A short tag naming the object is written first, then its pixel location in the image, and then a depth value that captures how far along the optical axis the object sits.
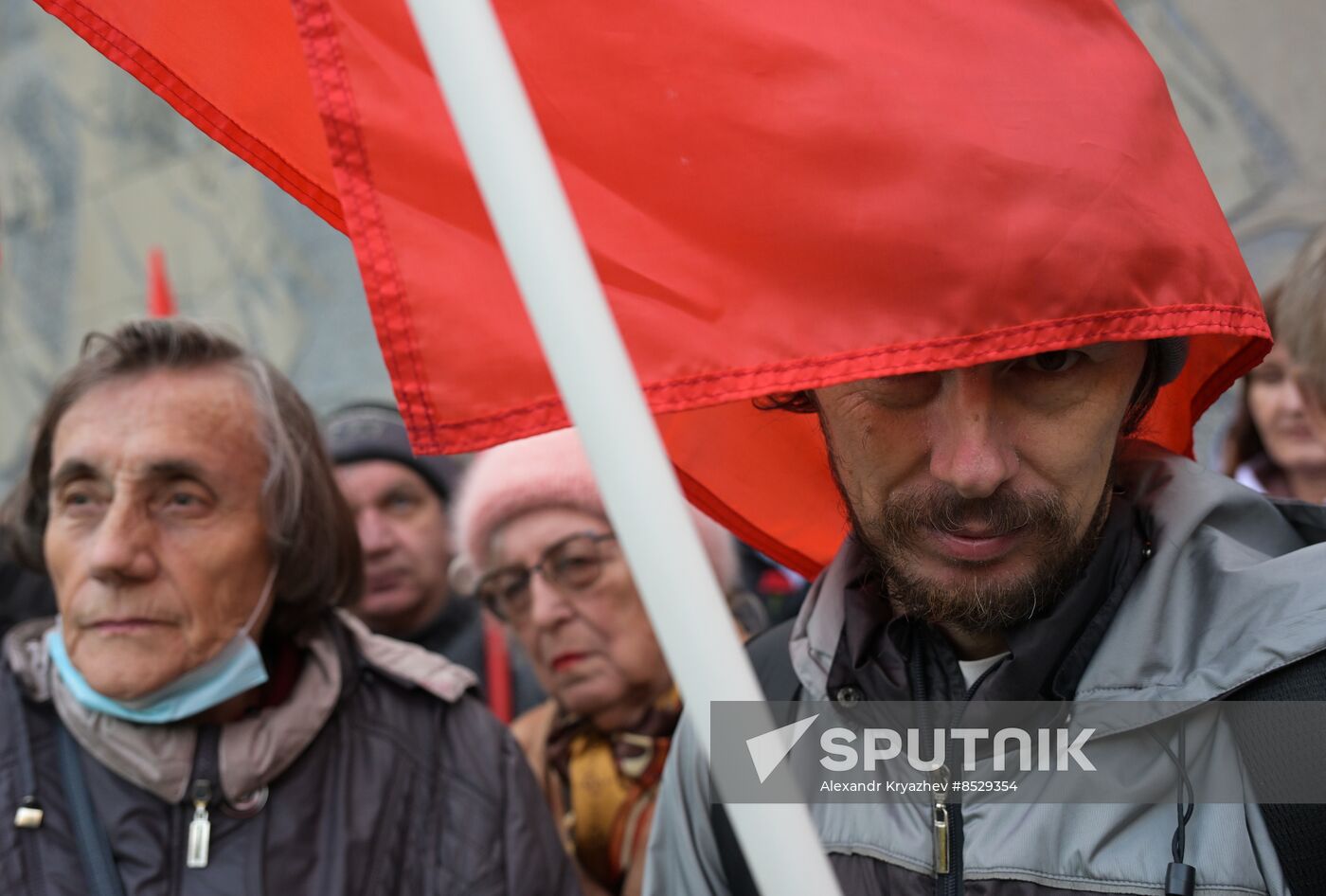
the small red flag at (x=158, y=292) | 2.91
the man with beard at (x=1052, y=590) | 1.32
